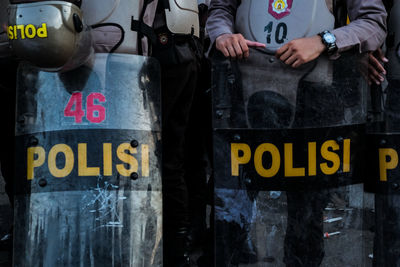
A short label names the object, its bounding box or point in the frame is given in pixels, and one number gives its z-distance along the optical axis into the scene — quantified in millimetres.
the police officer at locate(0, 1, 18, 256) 4186
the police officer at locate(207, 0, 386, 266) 3930
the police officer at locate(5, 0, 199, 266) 4094
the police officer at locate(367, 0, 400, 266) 3982
